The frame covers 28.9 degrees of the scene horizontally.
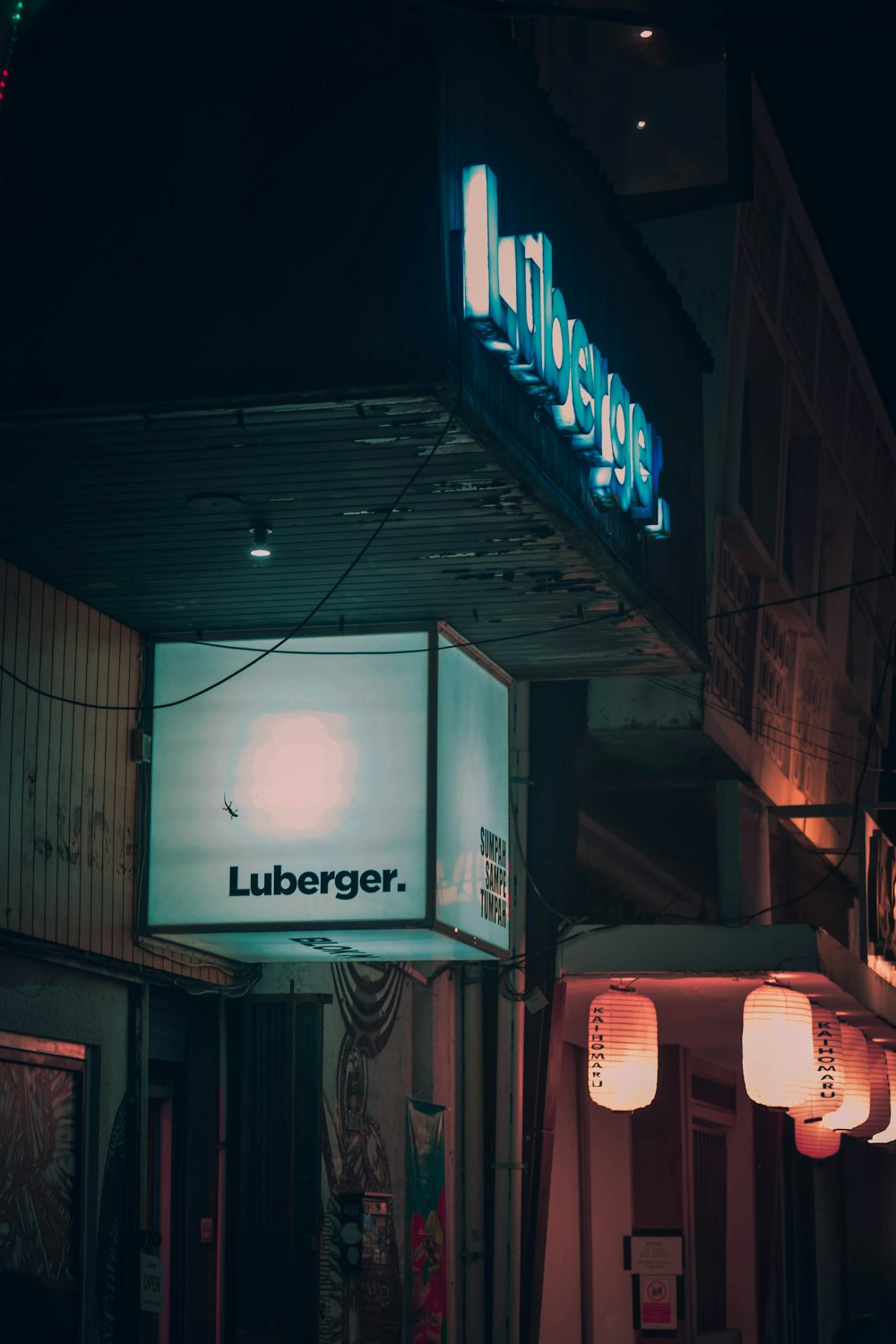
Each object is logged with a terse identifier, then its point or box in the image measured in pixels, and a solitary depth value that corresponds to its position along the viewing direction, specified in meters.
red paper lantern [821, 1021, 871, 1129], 15.39
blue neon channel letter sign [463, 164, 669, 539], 7.00
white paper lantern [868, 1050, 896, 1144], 17.56
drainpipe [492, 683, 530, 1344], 12.98
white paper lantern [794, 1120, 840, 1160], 17.70
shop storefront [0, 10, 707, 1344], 6.82
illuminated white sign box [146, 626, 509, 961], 9.39
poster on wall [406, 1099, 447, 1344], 12.13
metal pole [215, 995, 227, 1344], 10.94
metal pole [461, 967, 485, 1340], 12.94
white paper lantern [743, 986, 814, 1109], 13.52
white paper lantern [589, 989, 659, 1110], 13.55
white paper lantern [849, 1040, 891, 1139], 16.23
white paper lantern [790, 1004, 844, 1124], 14.62
